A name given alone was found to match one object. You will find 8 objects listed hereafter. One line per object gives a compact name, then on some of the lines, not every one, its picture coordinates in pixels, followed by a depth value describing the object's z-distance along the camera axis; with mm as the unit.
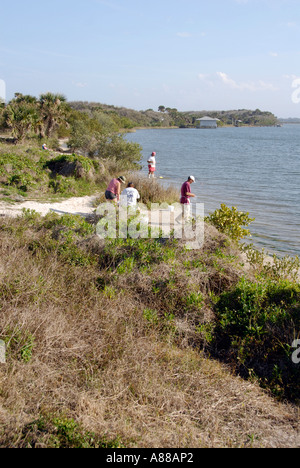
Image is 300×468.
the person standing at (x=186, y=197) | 11125
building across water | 169875
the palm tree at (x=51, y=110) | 31422
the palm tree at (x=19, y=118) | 24984
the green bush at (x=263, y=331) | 5234
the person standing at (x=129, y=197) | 10727
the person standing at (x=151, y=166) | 18212
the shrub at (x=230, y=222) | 9453
